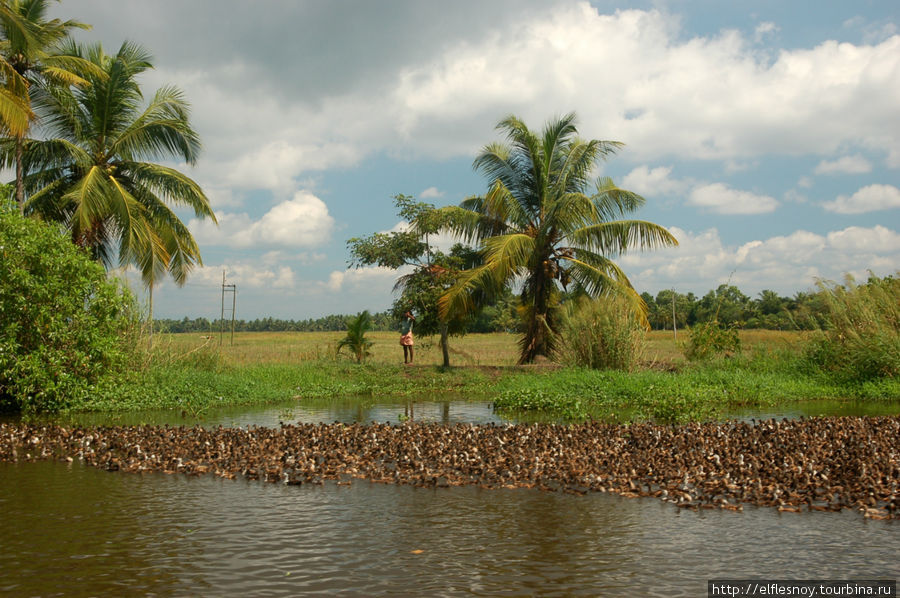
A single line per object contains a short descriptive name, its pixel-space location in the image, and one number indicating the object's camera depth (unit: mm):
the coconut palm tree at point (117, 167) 18422
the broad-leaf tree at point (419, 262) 21953
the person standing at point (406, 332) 22625
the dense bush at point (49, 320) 13242
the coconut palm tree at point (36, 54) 15305
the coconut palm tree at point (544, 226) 20969
